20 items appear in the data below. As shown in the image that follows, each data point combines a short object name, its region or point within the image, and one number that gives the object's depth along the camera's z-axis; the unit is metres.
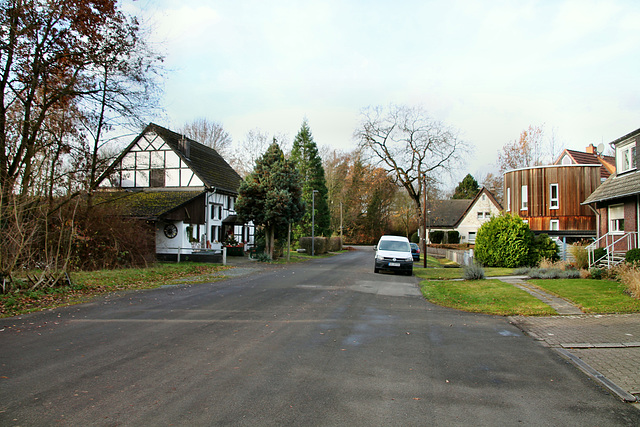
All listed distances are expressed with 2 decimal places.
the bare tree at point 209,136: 52.00
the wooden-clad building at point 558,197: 30.81
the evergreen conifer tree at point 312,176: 57.97
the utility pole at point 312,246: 44.38
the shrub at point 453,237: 58.25
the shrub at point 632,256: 14.92
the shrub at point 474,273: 17.83
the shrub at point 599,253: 18.33
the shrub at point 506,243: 23.31
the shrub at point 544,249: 23.11
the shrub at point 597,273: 15.55
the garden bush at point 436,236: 62.95
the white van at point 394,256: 21.23
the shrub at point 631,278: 11.13
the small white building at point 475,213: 56.34
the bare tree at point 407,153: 41.44
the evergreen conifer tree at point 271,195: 29.31
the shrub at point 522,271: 19.25
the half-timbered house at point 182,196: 29.52
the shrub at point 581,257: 18.92
